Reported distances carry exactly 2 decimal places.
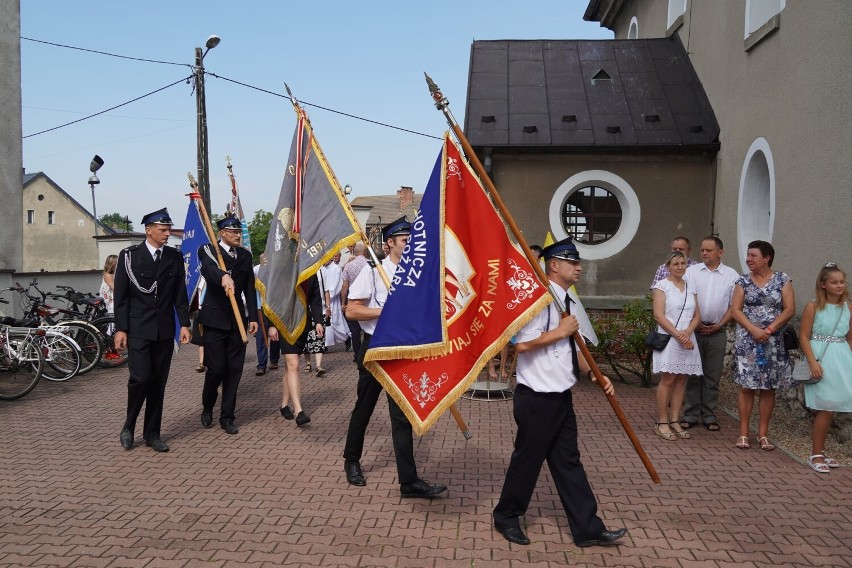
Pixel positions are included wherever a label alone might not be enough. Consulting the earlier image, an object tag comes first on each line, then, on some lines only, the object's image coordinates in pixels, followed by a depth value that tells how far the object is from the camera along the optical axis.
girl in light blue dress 6.00
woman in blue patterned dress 6.54
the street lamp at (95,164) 23.77
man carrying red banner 4.26
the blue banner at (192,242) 7.89
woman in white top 6.94
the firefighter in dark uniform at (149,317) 6.49
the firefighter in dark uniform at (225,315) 7.14
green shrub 9.50
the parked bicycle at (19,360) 9.11
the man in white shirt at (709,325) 7.21
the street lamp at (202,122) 17.58
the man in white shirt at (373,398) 5.14
